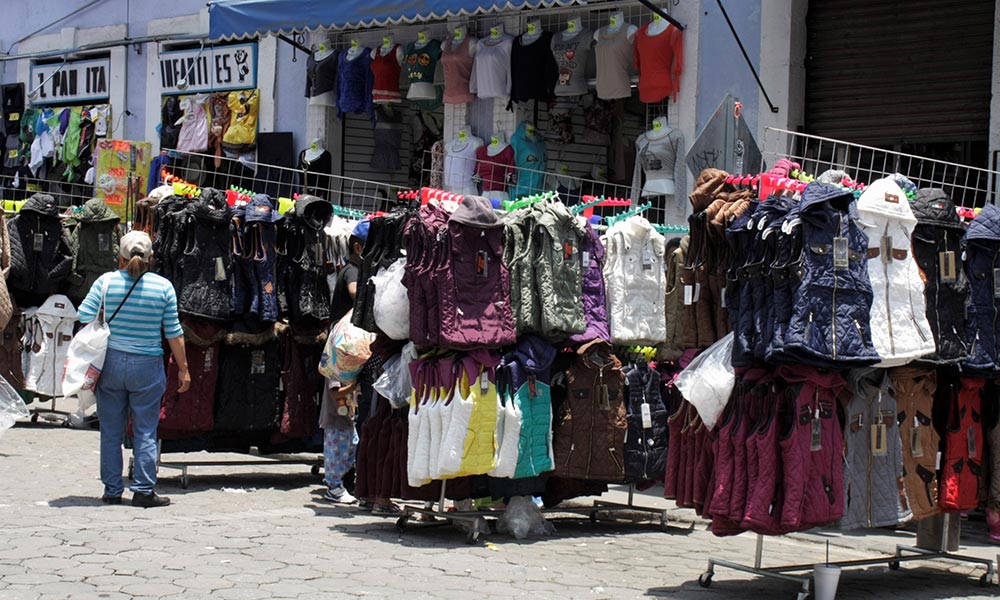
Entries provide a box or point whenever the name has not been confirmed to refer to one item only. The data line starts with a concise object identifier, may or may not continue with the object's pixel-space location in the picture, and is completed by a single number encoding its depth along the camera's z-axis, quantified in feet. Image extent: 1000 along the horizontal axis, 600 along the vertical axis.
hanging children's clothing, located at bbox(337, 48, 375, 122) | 54.19
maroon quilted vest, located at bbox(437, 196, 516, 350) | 26.99
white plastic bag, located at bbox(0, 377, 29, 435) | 28.91
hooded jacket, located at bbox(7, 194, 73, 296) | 43.37
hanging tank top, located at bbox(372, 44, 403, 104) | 53.16
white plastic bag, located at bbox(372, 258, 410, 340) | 27.86
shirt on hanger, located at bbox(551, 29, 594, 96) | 47.83
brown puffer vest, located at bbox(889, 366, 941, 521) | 24.02
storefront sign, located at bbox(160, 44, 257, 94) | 60.18
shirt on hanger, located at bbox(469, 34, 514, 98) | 49.39
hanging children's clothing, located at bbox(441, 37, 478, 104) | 50.78
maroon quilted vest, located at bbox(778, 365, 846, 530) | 21.72
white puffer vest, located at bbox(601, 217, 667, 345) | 30.12
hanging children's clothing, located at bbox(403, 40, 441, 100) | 51.85
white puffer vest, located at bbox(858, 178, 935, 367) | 22.59
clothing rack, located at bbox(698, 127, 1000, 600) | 24.06
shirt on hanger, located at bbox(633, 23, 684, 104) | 44.98
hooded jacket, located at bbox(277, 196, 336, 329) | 34.55
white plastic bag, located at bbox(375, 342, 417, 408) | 28.48
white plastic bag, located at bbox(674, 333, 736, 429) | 23.15
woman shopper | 29.73
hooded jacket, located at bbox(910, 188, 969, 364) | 24.31
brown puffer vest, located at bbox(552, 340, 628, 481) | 29.07
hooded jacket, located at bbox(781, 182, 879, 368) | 21.57
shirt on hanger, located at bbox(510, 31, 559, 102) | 48.52
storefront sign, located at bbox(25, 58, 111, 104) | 66.28
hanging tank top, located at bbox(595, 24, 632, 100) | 46.29
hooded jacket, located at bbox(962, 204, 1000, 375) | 24.76
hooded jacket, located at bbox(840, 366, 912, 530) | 22.89
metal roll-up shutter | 39.42
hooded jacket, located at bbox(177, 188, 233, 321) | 33.19
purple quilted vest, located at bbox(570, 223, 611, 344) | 29.32
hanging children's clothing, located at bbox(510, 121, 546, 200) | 49.52
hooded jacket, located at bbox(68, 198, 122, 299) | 44.75
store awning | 44.78
